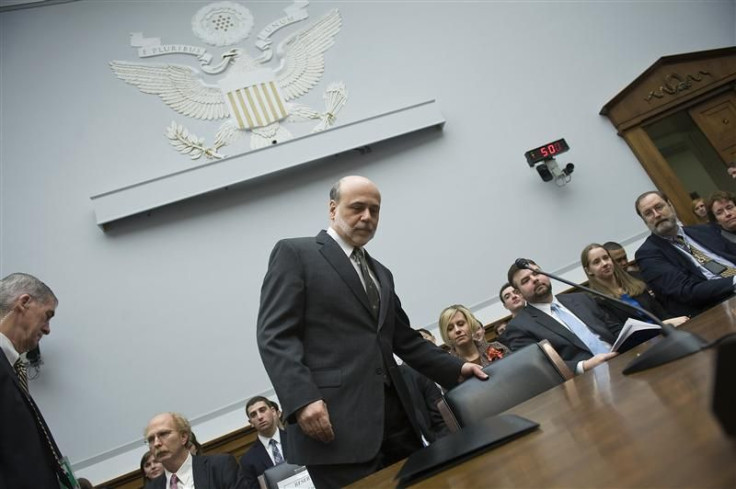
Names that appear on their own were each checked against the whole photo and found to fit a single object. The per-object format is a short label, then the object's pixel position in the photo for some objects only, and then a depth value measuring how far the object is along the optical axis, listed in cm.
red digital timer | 449
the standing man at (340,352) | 112
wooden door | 478
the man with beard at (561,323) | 207
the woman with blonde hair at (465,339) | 273
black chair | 129
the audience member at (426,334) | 335
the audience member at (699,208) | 412
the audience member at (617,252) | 351
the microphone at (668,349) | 86
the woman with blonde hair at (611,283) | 265
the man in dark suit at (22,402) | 133
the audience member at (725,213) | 288
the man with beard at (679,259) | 242
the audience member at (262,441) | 294
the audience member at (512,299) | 311
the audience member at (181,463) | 229
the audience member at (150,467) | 287
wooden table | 42
